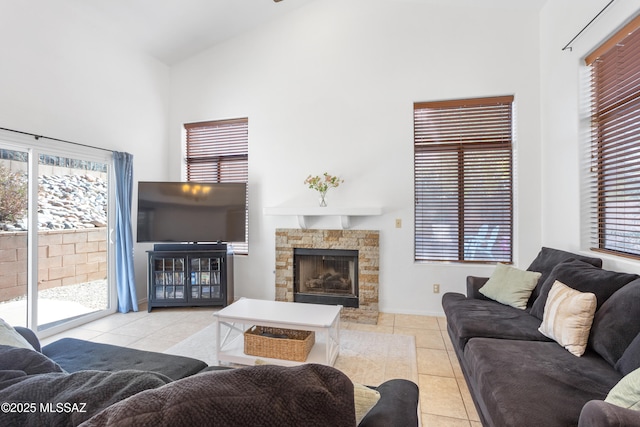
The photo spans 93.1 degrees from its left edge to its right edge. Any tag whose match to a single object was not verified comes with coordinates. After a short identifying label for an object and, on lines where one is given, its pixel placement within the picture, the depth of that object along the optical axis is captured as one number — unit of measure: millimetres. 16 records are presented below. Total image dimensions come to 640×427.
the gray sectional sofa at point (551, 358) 1249
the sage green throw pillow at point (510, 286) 2547
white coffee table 2303
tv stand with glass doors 3904
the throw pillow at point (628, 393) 1063
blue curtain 3781
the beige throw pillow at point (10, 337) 1182
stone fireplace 3758
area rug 2393
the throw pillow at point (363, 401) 899
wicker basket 2312
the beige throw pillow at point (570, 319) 1769
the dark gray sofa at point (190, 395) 528
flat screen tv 3943
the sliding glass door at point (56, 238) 2891
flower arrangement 3785
